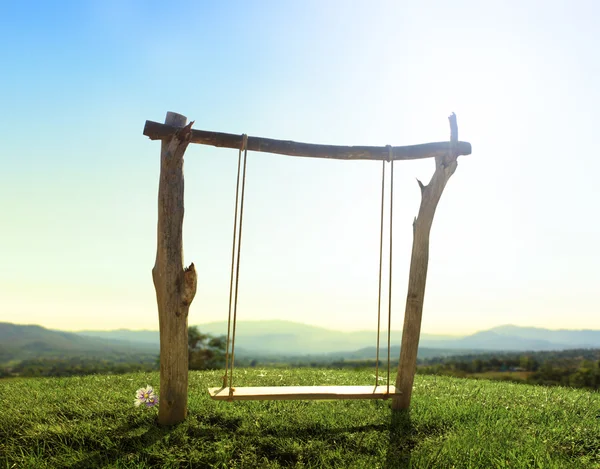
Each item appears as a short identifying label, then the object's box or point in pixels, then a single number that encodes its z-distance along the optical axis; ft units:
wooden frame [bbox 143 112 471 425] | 16.46
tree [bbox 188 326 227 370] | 48.39
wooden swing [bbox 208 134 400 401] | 16.03
